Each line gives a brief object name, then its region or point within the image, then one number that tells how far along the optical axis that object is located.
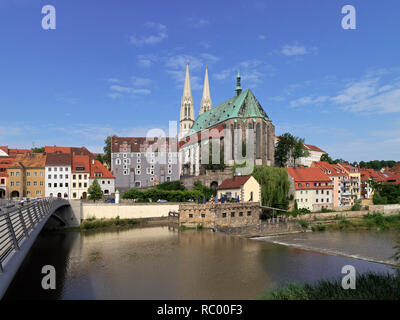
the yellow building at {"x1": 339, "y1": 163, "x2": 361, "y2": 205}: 71.00
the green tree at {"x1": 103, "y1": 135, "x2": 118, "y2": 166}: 86.69
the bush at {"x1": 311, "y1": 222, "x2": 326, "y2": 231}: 47.58
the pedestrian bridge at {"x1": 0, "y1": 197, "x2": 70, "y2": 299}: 9.75
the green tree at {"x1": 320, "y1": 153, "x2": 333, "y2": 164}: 98.68
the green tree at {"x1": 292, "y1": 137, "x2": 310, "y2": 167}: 86.75
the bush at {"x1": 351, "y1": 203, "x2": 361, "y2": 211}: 59.04
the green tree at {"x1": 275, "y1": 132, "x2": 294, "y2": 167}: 86.31
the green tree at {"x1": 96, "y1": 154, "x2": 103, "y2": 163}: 96.62
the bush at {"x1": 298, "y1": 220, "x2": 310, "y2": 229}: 46.99
